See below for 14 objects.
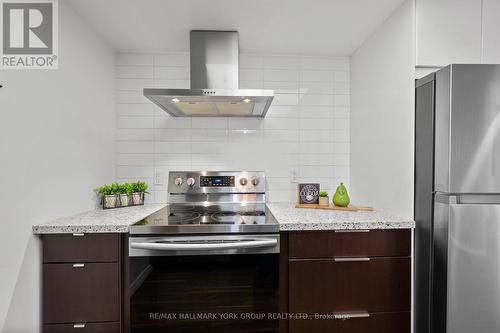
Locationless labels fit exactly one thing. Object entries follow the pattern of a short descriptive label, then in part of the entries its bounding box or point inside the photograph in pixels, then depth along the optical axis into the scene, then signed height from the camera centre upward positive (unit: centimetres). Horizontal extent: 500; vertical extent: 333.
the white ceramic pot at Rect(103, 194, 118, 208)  189 -27
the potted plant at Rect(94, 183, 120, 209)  190 -23
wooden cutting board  185 -31
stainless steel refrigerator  128 -15
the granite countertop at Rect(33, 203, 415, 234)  139 -32
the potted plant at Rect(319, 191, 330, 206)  205 -27
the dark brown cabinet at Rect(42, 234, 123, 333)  140 -63
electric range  143 -34
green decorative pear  196 -25
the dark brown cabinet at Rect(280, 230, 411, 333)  149 -65
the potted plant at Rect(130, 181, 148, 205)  211 -23
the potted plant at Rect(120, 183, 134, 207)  201 -24
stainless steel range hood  188 +68
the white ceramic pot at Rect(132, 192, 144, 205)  211 -28
